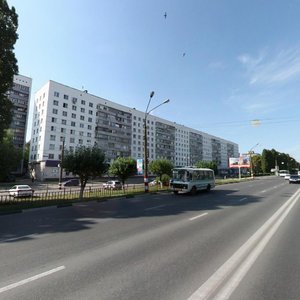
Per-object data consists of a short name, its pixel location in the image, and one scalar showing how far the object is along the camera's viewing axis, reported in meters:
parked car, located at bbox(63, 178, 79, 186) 47.96
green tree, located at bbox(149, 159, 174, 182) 37.50
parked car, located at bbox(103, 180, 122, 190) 39.16
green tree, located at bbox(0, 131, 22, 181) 19.16
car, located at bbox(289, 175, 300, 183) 44.74
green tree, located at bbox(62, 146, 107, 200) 20.75
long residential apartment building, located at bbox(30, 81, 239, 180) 69.56
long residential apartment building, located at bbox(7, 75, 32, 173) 83.69
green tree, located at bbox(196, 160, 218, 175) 57.60
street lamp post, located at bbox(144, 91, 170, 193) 26.20
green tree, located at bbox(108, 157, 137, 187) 28.38
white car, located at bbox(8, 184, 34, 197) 26.39
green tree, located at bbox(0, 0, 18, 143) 18.77
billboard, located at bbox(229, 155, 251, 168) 73.95
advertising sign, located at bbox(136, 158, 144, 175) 31.57
